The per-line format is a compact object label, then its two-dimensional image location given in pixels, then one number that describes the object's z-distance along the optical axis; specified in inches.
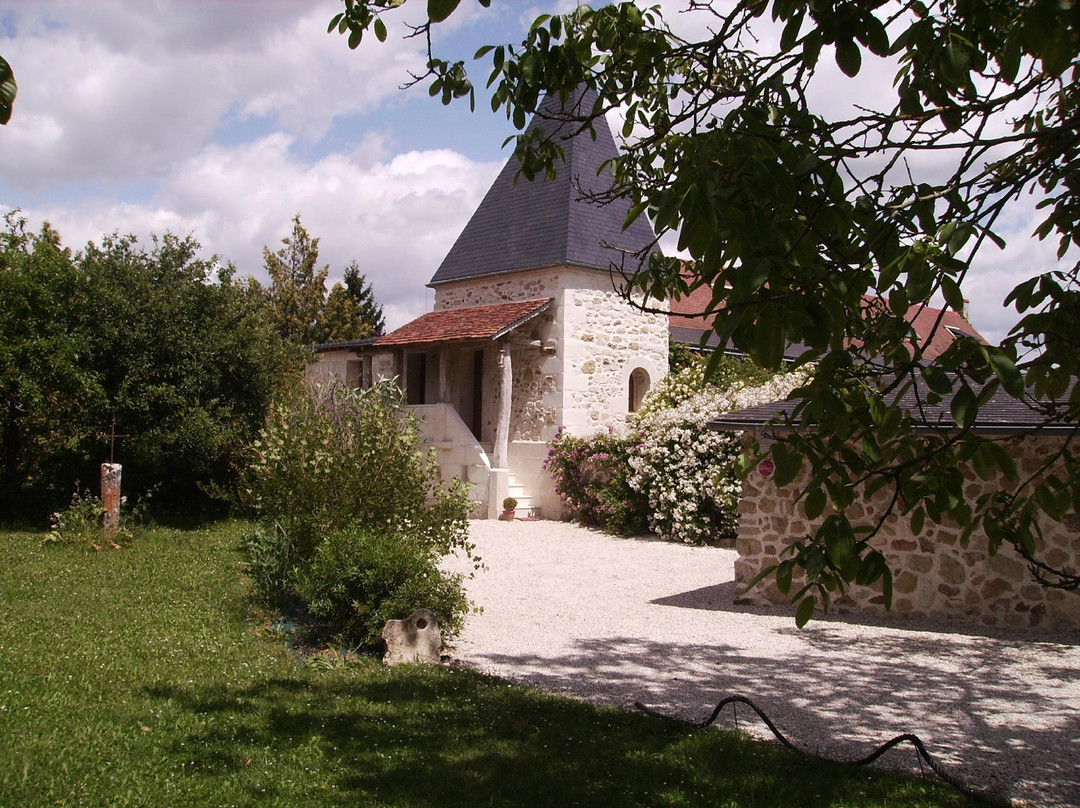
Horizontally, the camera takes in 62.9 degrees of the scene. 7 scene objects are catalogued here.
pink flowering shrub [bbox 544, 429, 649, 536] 619.2
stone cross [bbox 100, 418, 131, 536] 474.0
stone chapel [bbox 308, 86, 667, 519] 719.1
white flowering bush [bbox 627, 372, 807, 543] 566.9
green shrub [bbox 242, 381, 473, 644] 279.3
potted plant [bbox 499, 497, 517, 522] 694.5
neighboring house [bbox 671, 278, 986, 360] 879.1
